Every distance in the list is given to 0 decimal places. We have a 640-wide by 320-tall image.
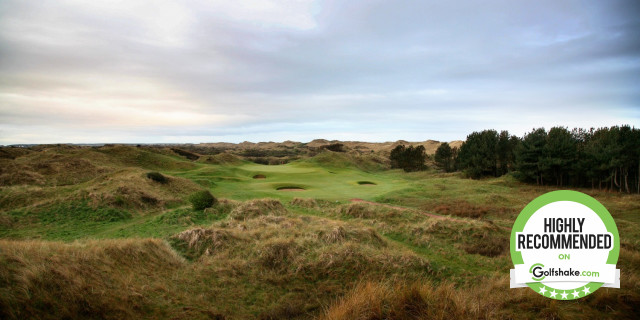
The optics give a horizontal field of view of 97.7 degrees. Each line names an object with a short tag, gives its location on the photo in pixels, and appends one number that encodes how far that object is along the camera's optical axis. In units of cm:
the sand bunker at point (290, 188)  3172
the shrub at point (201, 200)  1590
